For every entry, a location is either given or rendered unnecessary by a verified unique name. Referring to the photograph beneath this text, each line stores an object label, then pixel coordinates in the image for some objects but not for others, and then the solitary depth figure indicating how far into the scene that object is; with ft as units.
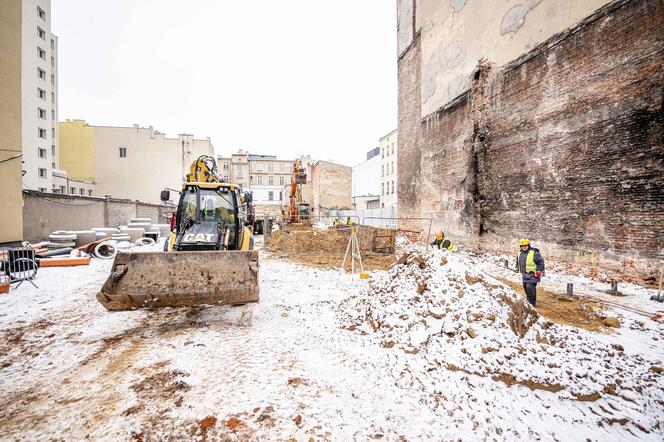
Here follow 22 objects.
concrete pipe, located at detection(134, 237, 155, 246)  50.68
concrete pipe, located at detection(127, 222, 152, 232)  55.24
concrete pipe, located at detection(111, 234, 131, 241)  45.39
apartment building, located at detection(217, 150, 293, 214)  197.67
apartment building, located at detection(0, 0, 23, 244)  35.83
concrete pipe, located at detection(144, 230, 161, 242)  56.31
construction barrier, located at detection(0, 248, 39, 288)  24.04
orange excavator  74.28
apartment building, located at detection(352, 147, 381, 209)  167.49
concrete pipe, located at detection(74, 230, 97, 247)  41.48
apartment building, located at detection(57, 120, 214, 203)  125.70
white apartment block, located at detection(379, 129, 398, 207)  138.72
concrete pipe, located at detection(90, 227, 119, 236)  46.42
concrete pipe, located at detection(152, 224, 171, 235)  65.77
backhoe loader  14.20
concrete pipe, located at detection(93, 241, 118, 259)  40.59
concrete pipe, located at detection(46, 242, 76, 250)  37.37
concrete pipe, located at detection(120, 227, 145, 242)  51.54
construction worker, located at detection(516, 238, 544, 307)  18.52
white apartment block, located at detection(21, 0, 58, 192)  94.73
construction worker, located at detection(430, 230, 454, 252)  29.96
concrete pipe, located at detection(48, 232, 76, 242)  38.81
